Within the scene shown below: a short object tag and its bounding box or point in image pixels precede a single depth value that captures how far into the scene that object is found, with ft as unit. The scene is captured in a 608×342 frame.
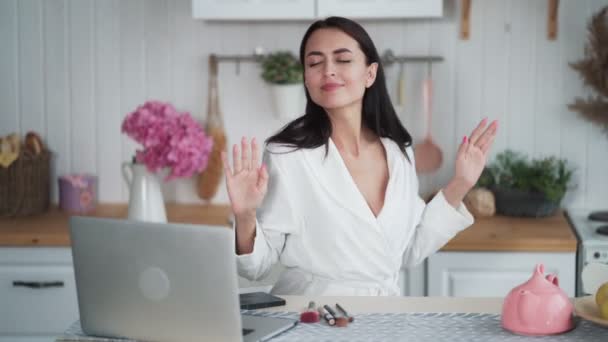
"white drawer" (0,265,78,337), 10.03
